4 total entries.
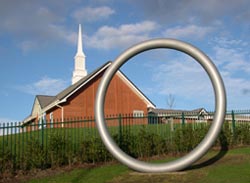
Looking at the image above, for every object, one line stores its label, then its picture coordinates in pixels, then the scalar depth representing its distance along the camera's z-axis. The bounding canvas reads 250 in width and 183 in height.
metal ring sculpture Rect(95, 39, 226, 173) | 8.79
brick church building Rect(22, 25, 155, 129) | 27.64
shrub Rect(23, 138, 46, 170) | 11.02
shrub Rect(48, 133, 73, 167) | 11.40
